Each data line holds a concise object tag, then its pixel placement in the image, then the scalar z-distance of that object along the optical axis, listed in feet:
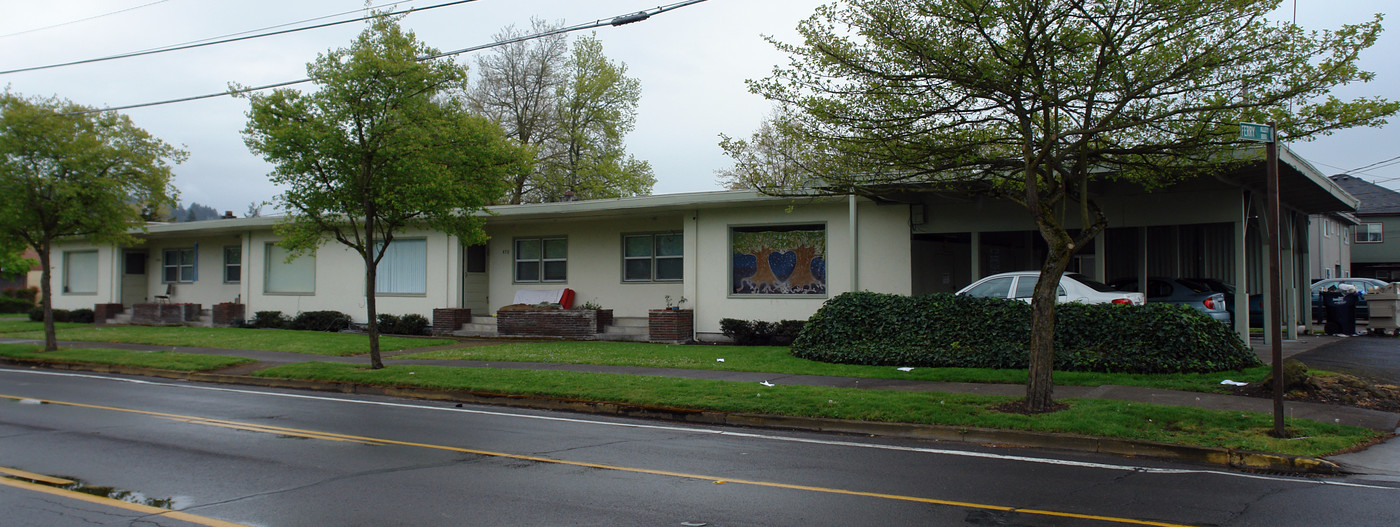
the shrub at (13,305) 138.31
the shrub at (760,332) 65.98
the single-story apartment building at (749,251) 59.36
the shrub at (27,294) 144.36
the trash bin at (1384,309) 69.05
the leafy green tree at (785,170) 44.52
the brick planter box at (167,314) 100.32
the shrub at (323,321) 88.63
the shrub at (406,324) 82.76
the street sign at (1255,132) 28.81
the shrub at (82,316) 109.81
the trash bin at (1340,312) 71.92
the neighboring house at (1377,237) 161.38
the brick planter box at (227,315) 97.19
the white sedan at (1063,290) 47.88
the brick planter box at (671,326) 70.08
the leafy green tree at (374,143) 47.67
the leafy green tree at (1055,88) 32.58
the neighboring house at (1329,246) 116.78
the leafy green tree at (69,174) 64.08
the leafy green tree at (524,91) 132.46
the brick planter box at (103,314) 106.42
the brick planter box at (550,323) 74.95
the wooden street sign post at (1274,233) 28.86
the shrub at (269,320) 92.63
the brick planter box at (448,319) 81.41
